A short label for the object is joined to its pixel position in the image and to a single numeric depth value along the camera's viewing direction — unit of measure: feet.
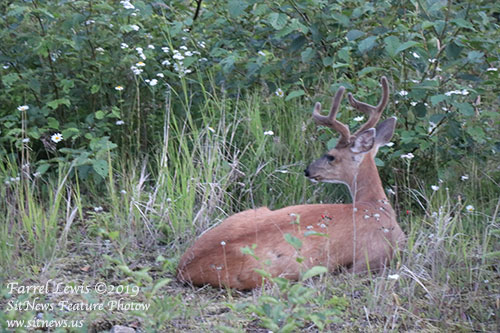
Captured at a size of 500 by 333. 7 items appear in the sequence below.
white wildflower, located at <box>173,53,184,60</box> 36.86
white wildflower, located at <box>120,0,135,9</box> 35.06
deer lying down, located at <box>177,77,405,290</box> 26.91
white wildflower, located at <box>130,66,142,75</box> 35.88
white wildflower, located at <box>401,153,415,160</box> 33.86
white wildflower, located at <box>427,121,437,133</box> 35.66
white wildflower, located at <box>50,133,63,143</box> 36.01
